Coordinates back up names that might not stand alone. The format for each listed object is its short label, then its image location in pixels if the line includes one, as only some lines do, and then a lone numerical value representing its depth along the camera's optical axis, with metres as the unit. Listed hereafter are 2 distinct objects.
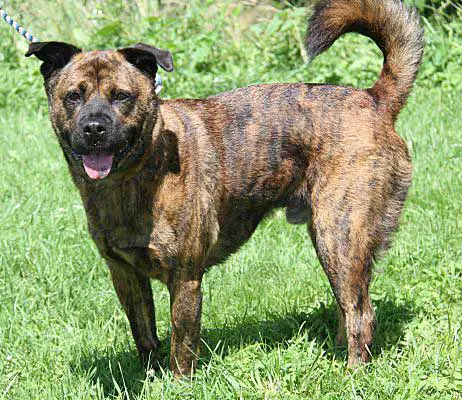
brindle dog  3.64
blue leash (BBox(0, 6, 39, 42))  4.56
